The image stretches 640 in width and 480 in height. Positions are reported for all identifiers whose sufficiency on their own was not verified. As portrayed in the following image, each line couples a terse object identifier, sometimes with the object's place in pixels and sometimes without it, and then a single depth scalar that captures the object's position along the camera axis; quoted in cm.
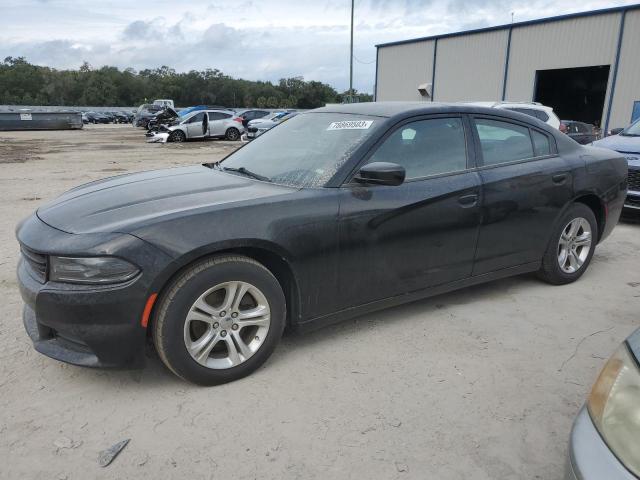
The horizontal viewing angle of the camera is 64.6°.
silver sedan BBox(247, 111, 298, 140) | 2428
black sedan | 253
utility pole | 2752
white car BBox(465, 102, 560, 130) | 1031
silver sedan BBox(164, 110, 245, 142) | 2339
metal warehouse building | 2009
